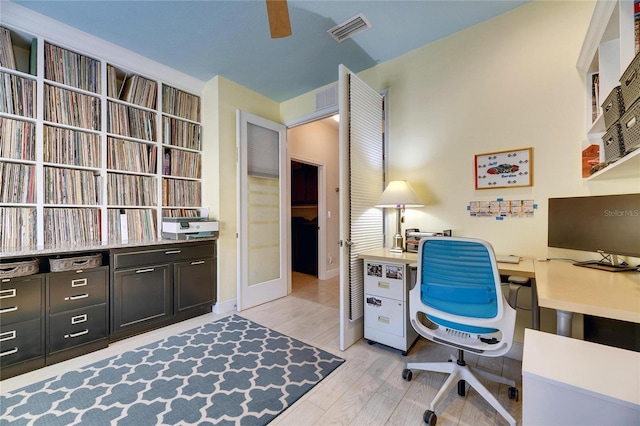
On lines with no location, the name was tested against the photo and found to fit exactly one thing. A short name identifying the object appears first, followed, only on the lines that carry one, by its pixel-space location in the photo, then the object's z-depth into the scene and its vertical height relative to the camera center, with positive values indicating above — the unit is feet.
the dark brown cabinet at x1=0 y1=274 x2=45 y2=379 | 5.59 -2.56
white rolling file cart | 6.66 -2.44
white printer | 8.59 -0.54
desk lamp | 7.02 +0.36
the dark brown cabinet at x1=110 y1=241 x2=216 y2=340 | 7.36 -2.39
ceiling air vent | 6.89 +5.25
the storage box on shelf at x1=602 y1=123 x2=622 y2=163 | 3.94 +1.11
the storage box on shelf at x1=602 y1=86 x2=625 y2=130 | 3.92 +1.68
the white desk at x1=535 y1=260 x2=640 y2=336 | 2.94 -1.16
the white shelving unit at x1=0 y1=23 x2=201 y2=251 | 6.70 +1.88
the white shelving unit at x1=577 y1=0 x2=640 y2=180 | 3.79 +2.82
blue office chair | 4.32 -1.78
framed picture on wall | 6.47 +1.11
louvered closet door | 6.90 +0.60
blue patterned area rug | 4.62 -3.75
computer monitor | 4.38 -0.31
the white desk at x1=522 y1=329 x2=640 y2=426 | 2.18 -1.63
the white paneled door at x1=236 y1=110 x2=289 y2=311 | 9.90 +0.07
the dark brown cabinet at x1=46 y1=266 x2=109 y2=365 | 6.24 -2.61
